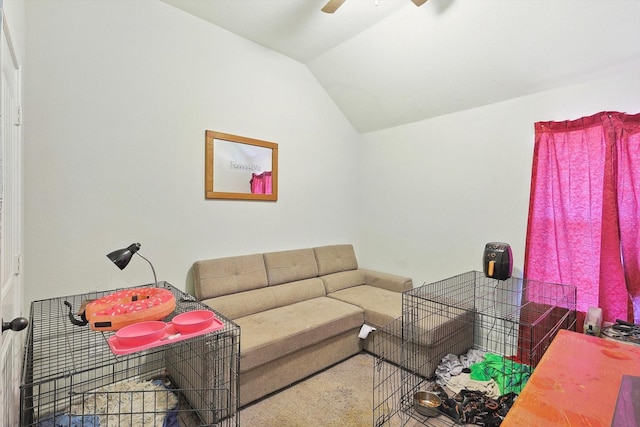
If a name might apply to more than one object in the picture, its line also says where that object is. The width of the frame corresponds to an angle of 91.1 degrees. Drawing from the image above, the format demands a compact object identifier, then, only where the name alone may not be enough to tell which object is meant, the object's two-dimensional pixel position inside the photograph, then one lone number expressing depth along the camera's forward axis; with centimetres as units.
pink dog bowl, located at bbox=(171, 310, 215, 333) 144
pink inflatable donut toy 146
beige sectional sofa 219
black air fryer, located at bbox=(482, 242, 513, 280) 243
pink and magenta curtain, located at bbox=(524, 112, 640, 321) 213
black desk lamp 171
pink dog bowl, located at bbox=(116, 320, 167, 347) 132
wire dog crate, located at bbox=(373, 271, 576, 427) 229
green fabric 215
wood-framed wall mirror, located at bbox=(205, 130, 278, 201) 277
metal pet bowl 203
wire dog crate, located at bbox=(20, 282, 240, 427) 158
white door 117
